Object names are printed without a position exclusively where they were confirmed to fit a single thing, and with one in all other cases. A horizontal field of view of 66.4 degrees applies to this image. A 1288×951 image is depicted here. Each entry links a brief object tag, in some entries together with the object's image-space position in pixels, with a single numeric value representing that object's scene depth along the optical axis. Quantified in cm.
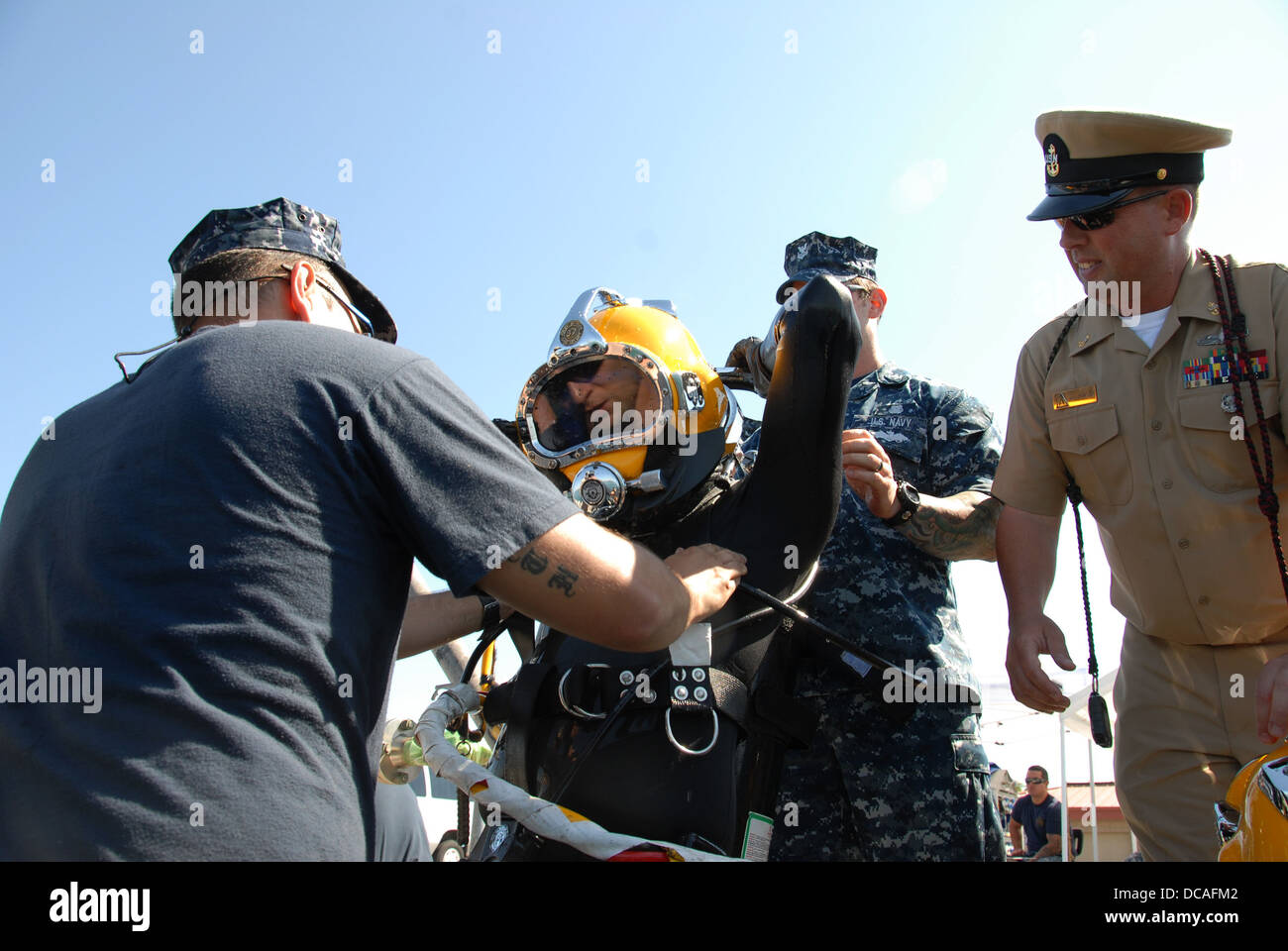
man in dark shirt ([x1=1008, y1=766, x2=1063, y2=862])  1001
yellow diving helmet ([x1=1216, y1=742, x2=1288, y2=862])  173
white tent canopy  1065
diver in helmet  203
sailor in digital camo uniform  263
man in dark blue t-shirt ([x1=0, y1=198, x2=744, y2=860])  131
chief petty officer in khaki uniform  240
